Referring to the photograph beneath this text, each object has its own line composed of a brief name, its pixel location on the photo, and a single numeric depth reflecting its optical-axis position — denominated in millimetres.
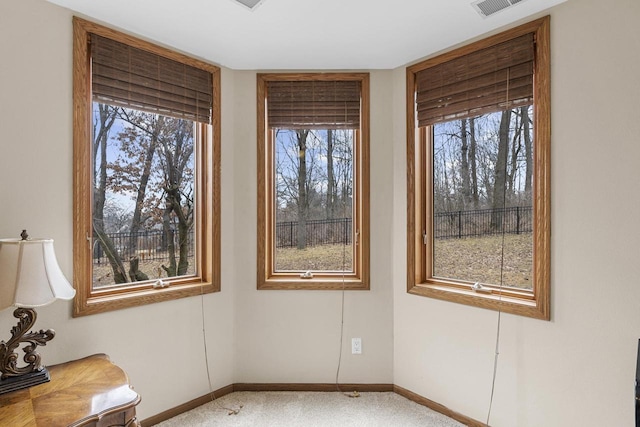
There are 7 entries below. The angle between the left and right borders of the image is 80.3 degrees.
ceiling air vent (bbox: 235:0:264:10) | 2002
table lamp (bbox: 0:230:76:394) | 1572
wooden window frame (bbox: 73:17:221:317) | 2109
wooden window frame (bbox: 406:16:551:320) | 2092
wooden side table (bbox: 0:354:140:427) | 1409
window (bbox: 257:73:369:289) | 2908
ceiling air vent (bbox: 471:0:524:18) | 2005
